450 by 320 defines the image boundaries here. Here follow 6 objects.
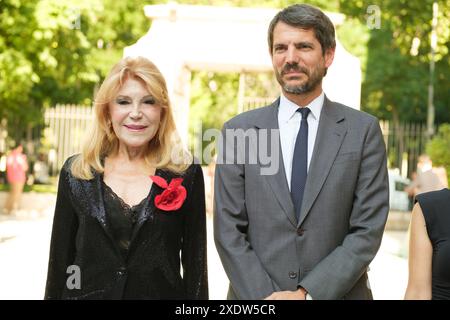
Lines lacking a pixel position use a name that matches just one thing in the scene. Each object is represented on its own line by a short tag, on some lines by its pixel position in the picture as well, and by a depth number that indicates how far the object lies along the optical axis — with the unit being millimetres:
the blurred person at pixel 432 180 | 7493
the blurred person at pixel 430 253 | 3605
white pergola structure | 15352
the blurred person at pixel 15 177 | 19656
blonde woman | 3824
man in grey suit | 3721
